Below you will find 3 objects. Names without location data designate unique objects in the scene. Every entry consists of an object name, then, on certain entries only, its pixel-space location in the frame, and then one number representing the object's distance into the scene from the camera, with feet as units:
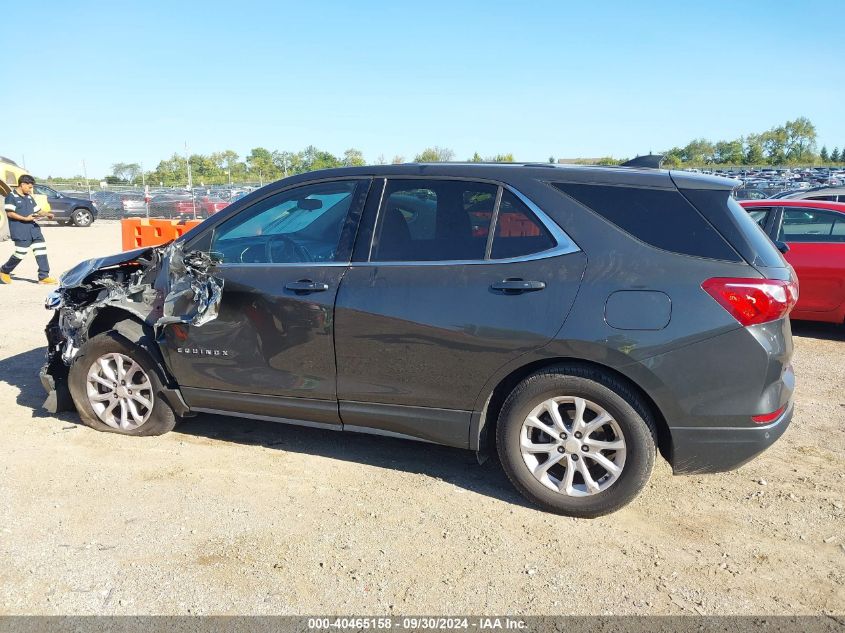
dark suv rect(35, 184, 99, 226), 84.99
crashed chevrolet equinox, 10.65
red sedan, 24.29
